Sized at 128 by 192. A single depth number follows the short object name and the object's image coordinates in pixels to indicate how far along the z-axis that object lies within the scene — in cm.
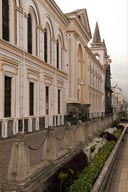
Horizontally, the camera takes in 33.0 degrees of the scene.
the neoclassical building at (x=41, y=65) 1133
